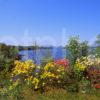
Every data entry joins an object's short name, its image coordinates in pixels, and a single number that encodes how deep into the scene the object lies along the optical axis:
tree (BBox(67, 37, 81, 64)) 5.48
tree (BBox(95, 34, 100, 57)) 6.37
